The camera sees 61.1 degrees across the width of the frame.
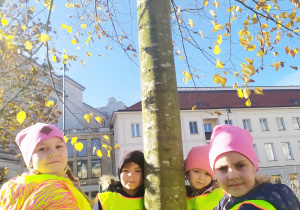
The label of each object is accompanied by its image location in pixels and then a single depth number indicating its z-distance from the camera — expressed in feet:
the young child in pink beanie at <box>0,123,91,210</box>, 5.28
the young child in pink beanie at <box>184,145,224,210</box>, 7.18
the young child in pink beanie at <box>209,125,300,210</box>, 4.31
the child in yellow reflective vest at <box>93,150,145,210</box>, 7.50
